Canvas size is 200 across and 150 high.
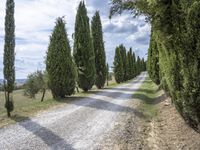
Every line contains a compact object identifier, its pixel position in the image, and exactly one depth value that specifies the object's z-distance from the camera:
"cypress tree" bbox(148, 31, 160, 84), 12.51
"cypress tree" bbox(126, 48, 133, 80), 36.13
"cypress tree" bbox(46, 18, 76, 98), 11.44
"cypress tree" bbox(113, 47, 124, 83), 31.33
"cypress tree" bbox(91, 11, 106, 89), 20.25
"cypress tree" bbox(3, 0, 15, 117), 7.79
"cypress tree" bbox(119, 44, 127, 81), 34.16
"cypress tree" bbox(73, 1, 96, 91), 15.94
